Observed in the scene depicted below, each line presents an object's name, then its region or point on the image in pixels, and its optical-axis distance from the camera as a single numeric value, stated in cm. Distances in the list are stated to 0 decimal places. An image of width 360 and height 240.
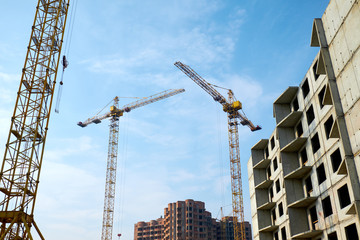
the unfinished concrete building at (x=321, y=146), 2412
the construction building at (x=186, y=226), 14262
